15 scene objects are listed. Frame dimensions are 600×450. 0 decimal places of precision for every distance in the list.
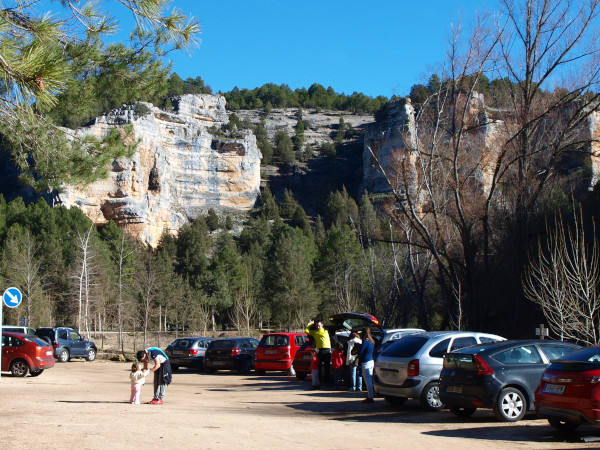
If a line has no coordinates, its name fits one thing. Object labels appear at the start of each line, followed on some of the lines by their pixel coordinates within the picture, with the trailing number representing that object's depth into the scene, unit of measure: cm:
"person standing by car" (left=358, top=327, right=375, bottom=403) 1241
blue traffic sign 1666
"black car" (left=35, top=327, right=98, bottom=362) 2869
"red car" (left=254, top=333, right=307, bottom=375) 2020
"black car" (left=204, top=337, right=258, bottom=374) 2186
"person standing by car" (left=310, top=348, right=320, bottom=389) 1550
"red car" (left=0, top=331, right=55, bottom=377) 1836
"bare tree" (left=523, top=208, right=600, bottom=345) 1448
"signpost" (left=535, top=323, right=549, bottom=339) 1424
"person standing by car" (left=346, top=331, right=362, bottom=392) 1462
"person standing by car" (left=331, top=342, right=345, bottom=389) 1538
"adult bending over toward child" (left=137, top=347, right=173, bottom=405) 1143
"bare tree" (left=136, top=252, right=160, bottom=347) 4290
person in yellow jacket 1580
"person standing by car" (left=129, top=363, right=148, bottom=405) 1141
